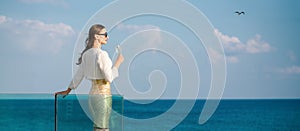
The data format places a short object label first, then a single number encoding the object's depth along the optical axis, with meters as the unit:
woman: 5.15
